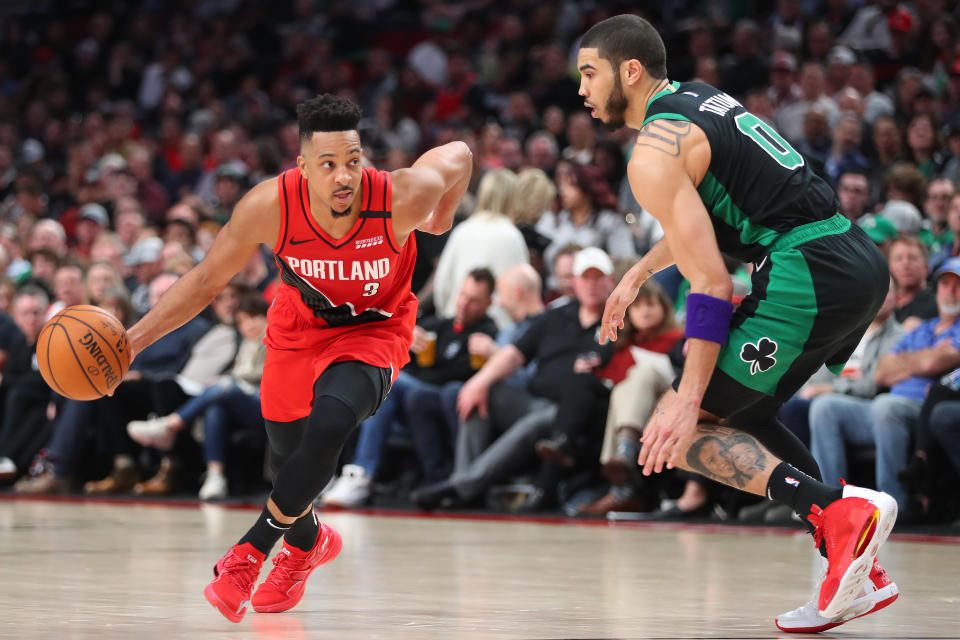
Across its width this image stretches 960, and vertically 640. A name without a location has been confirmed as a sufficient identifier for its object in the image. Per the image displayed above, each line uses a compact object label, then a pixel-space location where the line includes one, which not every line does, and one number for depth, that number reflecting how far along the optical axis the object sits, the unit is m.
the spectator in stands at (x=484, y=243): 18.97
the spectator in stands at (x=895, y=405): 14.71
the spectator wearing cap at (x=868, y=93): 22.08
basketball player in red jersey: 8.46
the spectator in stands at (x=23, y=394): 20.80
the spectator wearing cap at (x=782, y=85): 23.44
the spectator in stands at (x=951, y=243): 16.33
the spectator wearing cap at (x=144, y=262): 22.39
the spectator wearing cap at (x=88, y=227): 26.16
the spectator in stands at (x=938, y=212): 17.37
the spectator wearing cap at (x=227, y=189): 24.72
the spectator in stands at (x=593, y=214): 19.42
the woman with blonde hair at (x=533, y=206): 20.34
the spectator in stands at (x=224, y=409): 18.87
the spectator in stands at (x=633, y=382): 16.05
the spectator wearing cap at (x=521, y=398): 16.95
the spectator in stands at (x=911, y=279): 15.73
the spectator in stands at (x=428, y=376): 17.66
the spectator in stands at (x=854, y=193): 18.09
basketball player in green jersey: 7.68
